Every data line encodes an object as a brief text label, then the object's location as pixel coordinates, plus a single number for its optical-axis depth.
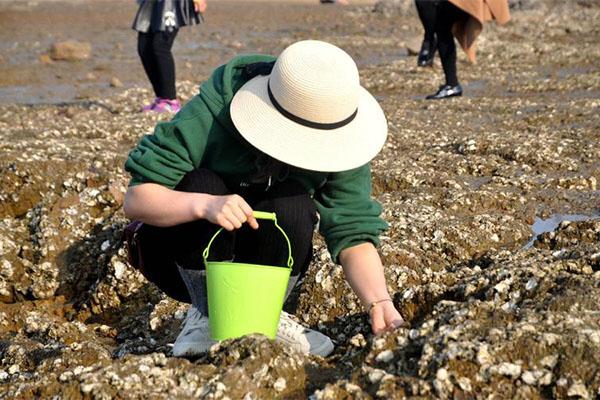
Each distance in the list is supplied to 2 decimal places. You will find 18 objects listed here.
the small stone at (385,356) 2.54
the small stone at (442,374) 2.30
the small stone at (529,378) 2.28
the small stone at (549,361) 2.31
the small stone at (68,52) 14.13
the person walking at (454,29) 8.90
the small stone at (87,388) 2.40
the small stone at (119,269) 4.09
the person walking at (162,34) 7.73
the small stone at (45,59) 13.97
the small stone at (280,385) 2.49
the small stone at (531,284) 2.80
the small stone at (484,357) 2.32
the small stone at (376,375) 2.40
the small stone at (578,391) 2.21
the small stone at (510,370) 2.29
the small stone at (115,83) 11.83
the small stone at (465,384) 2.28
